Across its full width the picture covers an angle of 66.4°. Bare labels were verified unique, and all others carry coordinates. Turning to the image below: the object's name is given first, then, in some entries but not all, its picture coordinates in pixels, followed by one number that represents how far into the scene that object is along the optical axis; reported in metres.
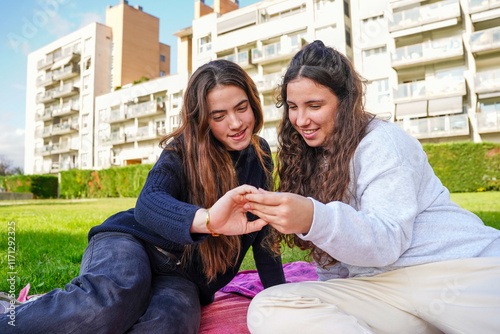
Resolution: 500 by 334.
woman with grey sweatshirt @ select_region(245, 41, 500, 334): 1.55
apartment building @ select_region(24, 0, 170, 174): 41.59
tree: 49.82
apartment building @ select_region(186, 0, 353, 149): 26.17
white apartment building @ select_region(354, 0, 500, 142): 21.66
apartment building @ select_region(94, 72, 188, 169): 34.75
